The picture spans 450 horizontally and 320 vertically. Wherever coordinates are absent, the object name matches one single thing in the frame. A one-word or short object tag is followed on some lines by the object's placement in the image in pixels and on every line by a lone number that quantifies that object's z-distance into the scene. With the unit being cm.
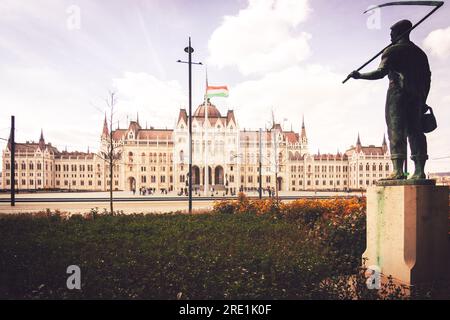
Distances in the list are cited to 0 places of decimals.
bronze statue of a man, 504
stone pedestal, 454
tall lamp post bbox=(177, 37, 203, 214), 1590
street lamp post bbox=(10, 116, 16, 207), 2326
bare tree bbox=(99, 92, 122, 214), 1770
